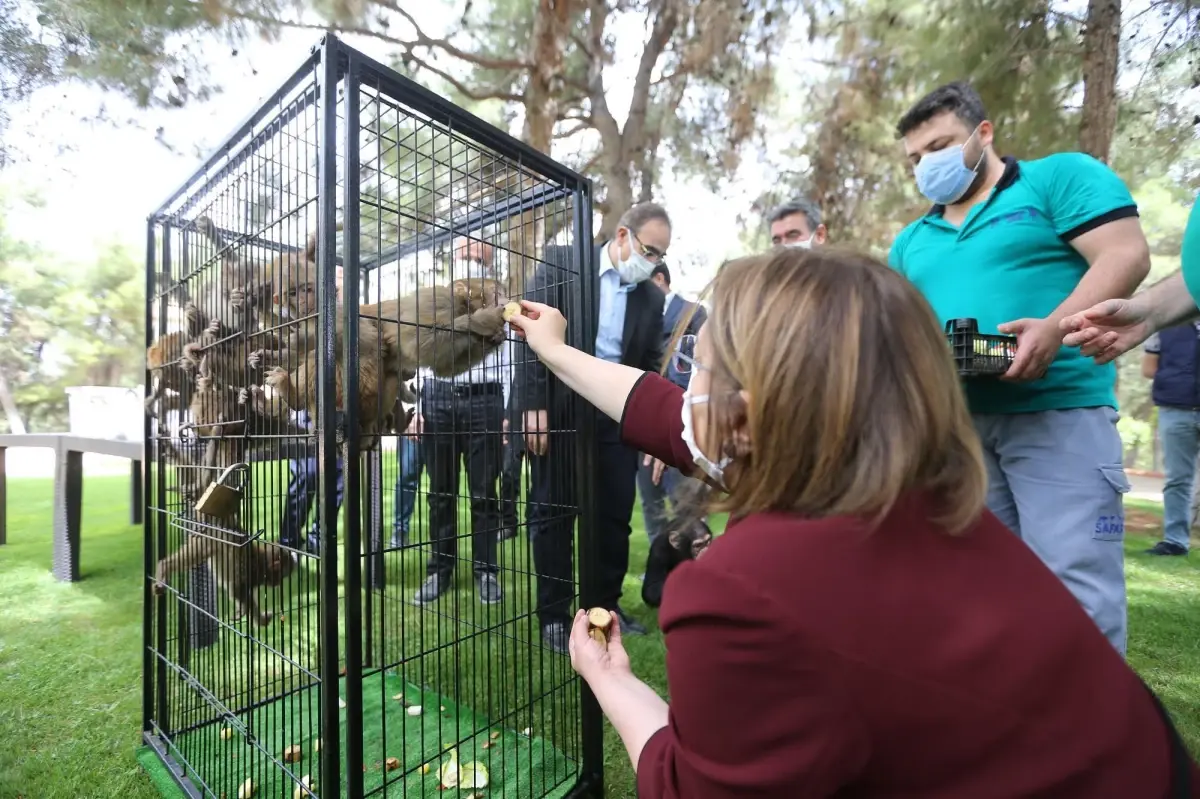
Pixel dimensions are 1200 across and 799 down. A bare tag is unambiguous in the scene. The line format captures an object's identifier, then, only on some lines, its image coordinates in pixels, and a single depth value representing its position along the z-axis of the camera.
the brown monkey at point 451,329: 1.42
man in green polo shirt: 1.29
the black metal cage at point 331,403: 1.10
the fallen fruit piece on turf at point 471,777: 1.58
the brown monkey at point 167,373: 1.69
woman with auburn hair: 0.53
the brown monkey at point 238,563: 1.43
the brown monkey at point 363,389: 1.23
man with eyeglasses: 2.03
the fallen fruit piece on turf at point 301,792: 1.48
